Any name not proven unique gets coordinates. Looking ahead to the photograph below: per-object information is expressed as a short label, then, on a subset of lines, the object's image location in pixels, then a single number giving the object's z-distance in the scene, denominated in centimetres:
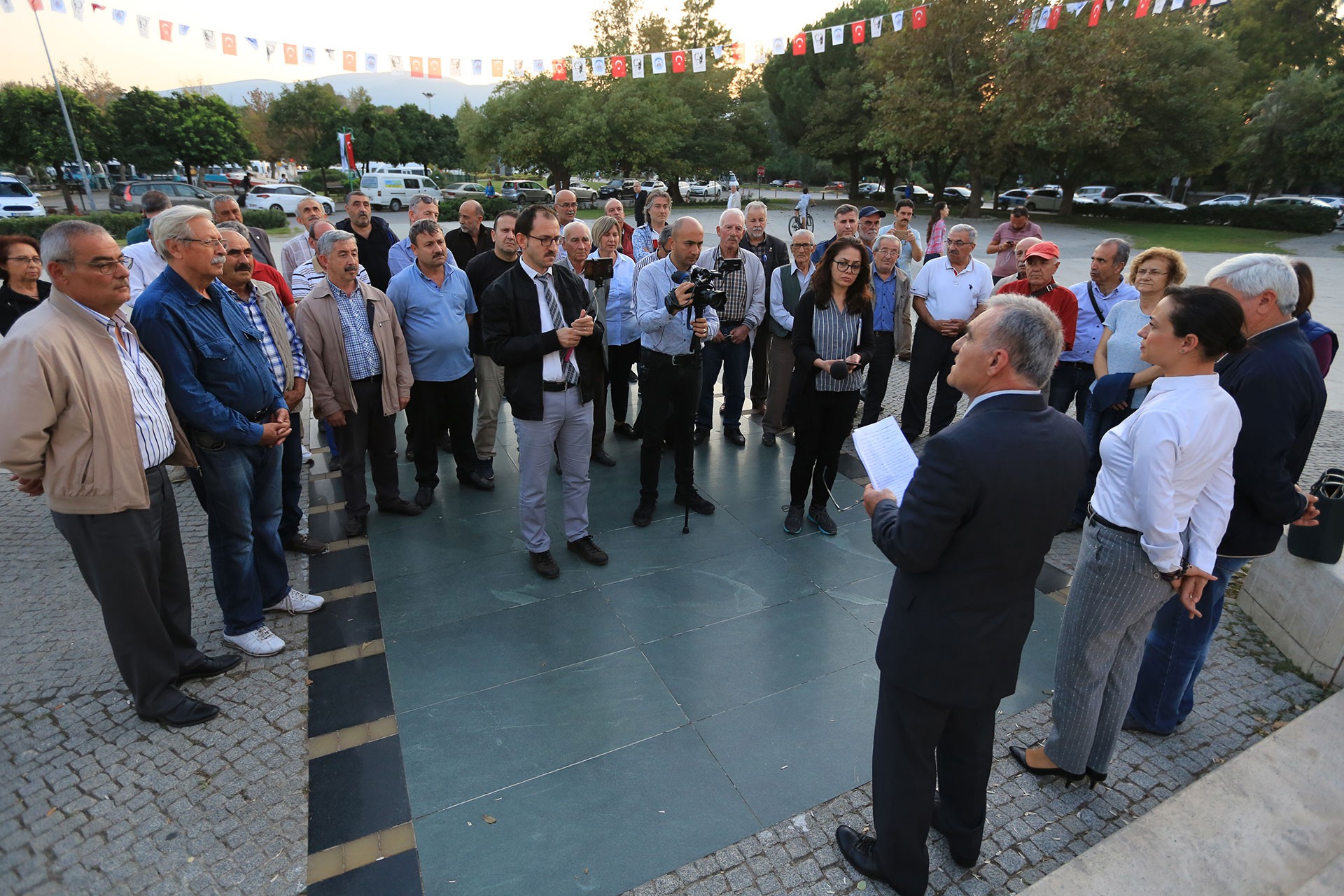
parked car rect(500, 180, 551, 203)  3388
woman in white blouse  216
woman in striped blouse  437
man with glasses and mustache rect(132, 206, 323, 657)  308
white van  3297
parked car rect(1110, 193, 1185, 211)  3419
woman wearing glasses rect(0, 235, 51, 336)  444
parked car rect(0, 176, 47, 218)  2306
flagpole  2586
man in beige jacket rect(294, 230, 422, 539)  430
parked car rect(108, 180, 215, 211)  2553
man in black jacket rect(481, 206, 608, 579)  393
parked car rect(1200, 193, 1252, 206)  3453
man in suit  179
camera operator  453
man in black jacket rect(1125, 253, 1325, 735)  246
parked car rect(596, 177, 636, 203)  3656
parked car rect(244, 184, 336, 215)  2933
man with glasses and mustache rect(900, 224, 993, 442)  571
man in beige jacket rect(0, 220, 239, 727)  256
